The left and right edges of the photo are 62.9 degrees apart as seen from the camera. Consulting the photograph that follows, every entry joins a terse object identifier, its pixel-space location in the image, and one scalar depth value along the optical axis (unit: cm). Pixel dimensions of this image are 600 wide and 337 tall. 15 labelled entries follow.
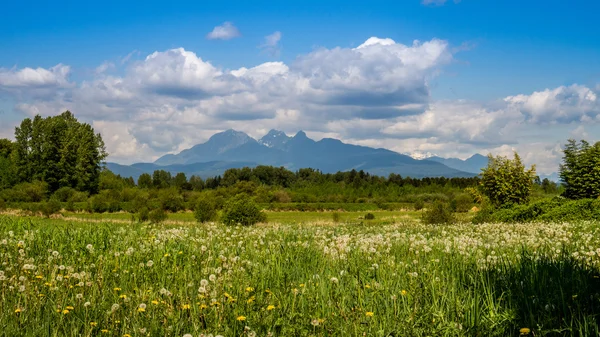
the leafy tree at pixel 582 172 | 3284
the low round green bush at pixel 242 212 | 3804
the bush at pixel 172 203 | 7356
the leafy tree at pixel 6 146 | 11125
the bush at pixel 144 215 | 4761
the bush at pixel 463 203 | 6644
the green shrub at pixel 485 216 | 3206
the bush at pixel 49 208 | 5538
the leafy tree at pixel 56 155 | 8544
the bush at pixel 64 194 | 7928
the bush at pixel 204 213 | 4503
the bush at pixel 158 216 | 4376
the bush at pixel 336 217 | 5193
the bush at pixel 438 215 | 3488
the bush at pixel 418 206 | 7381
